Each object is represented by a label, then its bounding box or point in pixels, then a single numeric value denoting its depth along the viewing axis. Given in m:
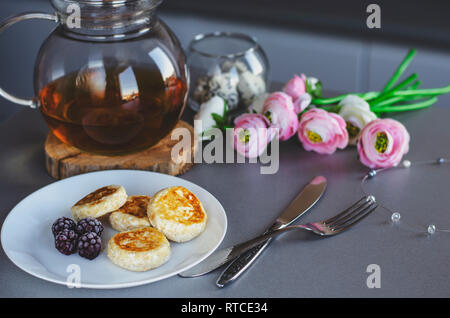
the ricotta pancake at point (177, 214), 0.83
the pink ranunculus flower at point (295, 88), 1.18
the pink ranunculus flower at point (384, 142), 1.03
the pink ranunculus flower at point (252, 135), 1.06
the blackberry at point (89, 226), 0.82
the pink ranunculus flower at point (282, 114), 1.09
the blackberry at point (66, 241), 0.80
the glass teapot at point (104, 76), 0.97
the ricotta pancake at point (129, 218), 0.86
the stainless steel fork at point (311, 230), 0.80
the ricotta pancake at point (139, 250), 0.77
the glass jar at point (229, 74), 1.25
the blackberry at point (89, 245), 0.79
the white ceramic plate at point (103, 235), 0.76
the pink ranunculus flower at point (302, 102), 1.13
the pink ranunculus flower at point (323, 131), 1.07
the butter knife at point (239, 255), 0.79
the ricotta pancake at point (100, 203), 0.87
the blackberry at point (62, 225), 0.82
